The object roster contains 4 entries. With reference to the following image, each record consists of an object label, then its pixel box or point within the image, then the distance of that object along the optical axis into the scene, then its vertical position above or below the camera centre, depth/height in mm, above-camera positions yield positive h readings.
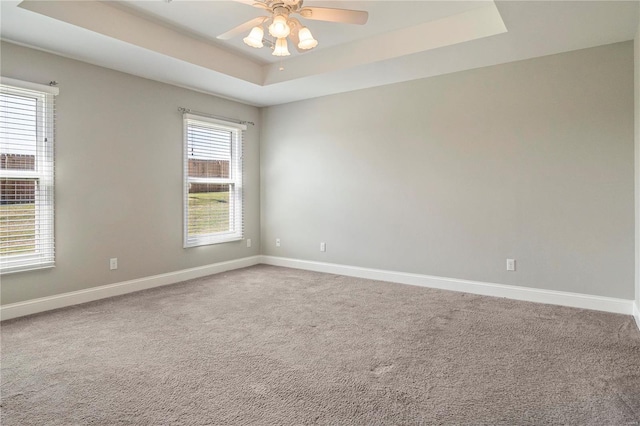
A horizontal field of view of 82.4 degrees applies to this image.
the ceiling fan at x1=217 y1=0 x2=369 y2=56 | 2498 +1368
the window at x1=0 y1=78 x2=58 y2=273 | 3256 +355
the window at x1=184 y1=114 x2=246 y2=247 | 4840 +467
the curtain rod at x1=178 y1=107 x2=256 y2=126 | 4656 +1352
